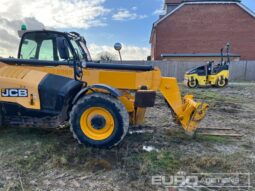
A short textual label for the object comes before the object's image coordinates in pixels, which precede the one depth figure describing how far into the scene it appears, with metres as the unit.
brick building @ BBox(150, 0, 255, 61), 20.79
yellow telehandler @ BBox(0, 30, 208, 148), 3.08
